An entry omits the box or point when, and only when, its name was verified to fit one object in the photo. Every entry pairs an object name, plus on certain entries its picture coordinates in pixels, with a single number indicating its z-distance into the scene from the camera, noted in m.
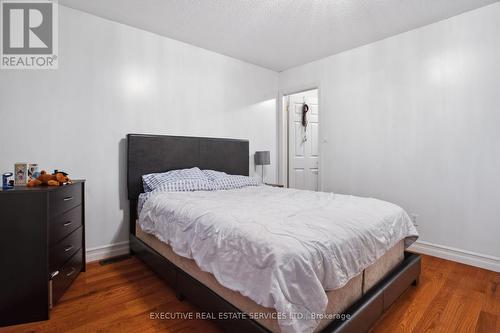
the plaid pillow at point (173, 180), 2.65
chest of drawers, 1.60
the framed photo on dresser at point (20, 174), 1.90
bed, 1.29
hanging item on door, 4.62
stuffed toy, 1.90
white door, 4.50
